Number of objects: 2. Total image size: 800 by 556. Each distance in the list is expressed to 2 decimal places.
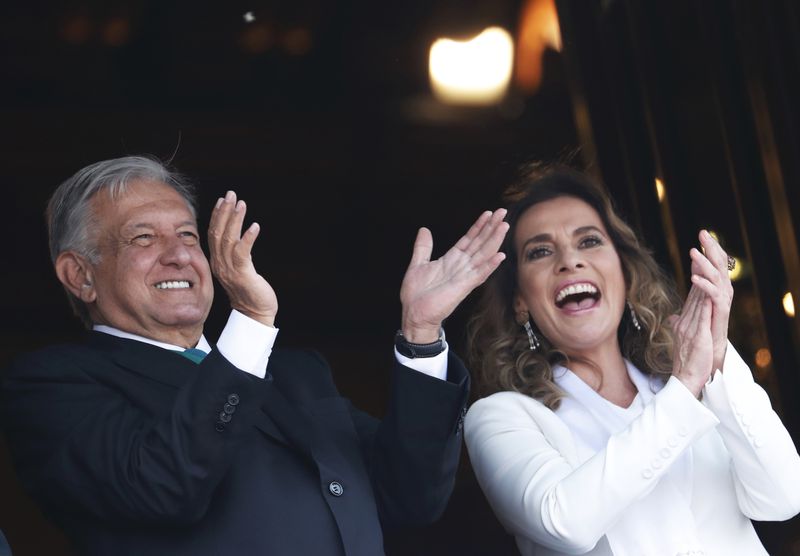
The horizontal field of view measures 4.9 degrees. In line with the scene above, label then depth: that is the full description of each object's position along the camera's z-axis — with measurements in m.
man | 10.62
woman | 10.78
